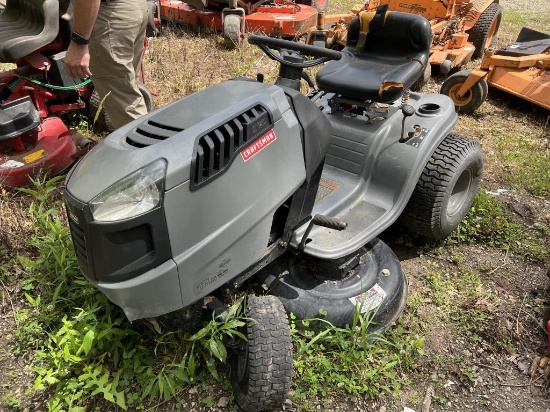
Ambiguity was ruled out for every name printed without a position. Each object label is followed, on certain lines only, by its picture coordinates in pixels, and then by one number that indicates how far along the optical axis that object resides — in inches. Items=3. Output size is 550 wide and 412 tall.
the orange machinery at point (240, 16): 215.3
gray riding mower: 55.7
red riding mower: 116.6
